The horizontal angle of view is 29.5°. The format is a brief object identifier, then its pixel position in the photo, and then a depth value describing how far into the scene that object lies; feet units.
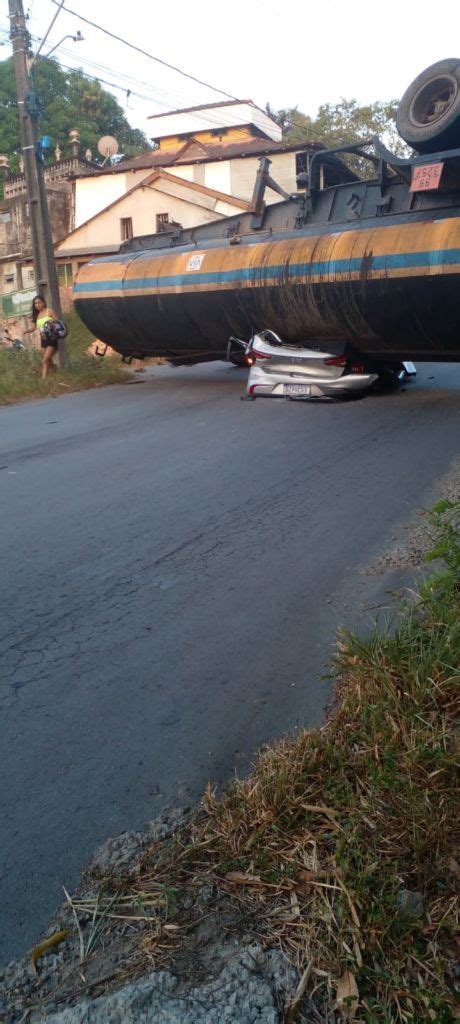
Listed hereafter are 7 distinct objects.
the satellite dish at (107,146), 133.39
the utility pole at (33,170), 46.88
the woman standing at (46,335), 45.24
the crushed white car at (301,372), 33.81
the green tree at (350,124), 151.84
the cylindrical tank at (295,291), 30.40
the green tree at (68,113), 162.50
